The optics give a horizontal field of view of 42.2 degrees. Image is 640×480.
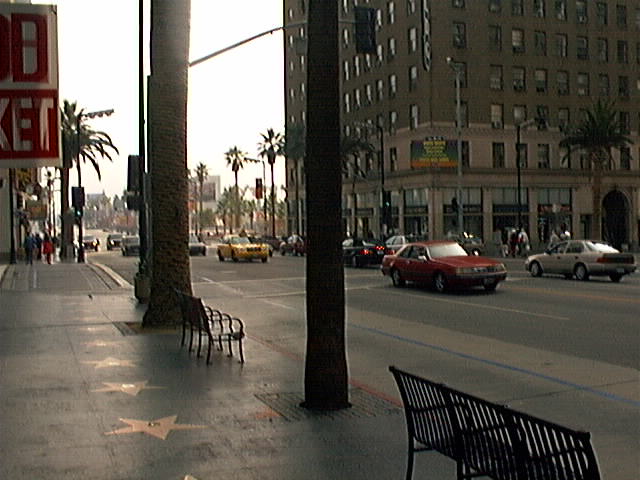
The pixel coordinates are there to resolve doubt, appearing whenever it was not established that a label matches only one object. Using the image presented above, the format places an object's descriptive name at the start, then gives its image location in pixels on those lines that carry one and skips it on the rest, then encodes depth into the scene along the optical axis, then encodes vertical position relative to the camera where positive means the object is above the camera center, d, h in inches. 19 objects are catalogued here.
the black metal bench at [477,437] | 181.5 -52.5
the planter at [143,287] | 880.3 -50.5
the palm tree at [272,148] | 3719.2 +415.2
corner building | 2684.5 +428.8
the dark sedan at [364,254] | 1596.9 -35.8
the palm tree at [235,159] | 4813.0 +459.0
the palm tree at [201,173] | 6043.3 +480.1
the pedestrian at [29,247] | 1876.7 -12.2
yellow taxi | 1947.6 -31.1
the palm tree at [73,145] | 2340.3 +287.5
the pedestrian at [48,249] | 1993.8 -18.7
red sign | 209.2 +39.9
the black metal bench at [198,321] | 486.3 -50.6
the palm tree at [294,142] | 3267.7 +378.0
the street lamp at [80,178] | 1667.1 +176.8
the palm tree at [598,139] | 2285.9 +256.3
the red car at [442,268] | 946.1 -40.0
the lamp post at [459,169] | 2182.3 +178.0
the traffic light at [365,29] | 687.7 +172.5
